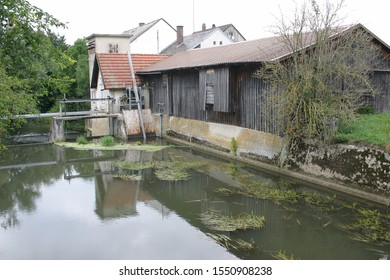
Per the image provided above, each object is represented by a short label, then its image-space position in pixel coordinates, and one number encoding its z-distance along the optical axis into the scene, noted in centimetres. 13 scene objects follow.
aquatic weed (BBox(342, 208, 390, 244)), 741
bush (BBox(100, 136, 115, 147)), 1733
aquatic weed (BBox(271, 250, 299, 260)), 675
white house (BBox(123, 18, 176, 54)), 3338
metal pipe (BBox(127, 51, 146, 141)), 1986
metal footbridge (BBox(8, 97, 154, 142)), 1875
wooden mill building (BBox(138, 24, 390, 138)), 1310
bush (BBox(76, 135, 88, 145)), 1788
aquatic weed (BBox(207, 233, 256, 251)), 714
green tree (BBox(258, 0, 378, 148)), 1088
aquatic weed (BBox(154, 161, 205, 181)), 1209
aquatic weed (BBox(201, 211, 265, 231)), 810
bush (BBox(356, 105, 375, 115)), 1334
